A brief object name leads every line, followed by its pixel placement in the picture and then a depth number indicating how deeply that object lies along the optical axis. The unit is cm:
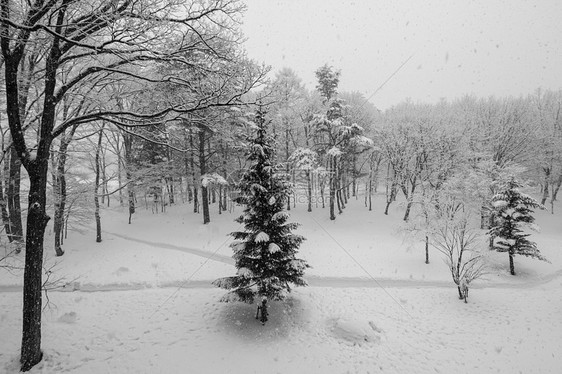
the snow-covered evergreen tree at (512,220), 1894
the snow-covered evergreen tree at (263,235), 1124
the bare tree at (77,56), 541
